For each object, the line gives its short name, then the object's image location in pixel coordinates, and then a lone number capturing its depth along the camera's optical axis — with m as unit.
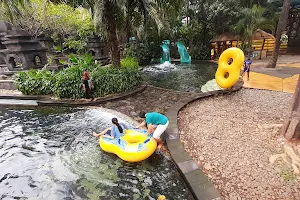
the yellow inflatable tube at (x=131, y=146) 4.70
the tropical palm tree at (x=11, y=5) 7.45
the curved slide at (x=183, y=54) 19.95
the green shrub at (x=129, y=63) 11.20
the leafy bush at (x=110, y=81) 9.08
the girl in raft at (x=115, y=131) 5.30
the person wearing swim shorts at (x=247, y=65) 10.39
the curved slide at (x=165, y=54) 20.59
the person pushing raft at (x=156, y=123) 5.04
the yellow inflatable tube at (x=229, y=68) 8.02
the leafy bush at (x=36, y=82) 9.66
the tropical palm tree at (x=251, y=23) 15.45
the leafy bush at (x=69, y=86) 8.94
